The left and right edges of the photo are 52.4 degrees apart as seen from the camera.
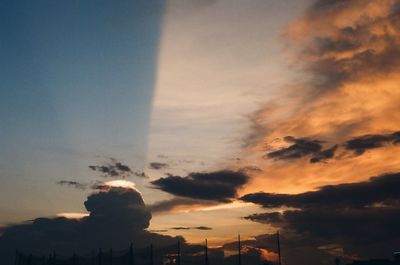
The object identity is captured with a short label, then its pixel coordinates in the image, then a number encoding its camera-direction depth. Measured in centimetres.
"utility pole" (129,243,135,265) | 10906
